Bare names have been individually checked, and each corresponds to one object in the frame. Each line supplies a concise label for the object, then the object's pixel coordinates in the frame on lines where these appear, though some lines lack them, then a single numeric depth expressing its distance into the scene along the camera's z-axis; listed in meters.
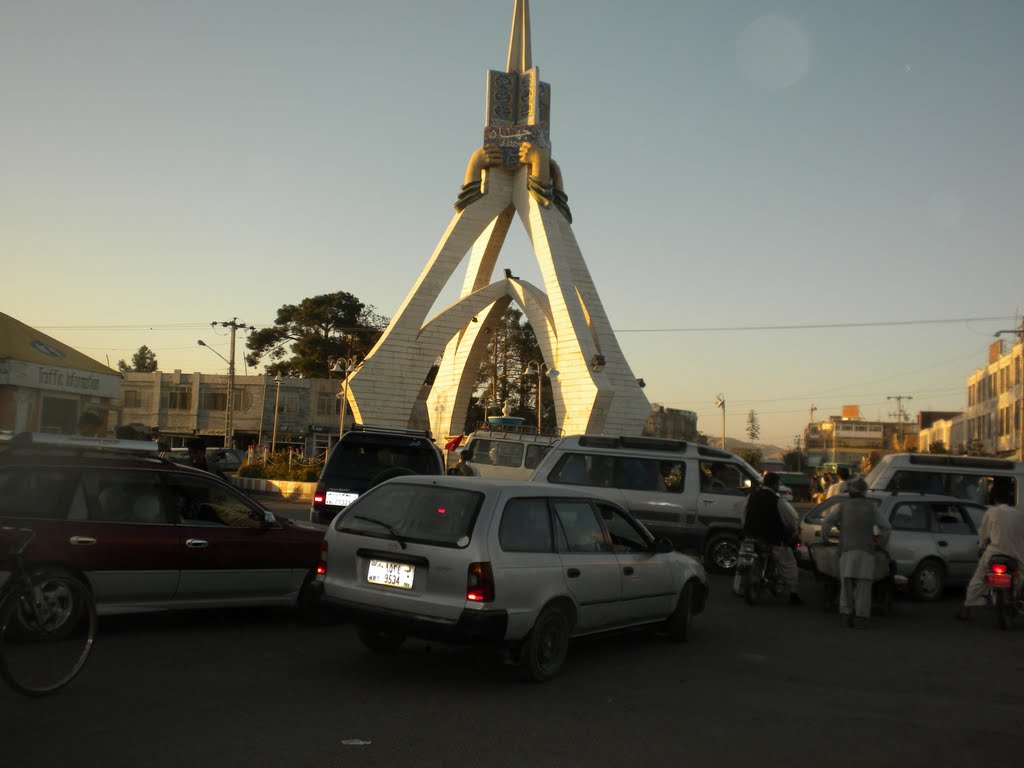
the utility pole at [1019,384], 57.69
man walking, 11.33
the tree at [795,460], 114.50
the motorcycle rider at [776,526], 12.94
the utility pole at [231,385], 58.79
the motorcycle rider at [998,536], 11.56
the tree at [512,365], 73.56
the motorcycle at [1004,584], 11.46
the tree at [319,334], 77.31
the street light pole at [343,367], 42.83
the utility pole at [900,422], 111.86
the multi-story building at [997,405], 63.06
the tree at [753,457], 68.81
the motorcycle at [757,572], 12.82
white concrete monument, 41.69
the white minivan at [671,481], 16.48
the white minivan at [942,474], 18.16
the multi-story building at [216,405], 75.44
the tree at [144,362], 123.51
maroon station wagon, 7.97
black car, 13.87
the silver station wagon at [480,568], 7.14
